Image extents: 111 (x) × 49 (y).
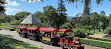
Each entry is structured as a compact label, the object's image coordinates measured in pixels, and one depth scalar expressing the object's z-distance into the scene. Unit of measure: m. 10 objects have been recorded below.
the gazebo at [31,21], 31.69
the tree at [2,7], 21.36
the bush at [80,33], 21.80
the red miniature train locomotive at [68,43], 12.40
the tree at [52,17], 64.69
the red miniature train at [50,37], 13.25
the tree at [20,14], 104.01
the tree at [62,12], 66.30
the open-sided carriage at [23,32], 24.00
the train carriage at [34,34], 20.39
